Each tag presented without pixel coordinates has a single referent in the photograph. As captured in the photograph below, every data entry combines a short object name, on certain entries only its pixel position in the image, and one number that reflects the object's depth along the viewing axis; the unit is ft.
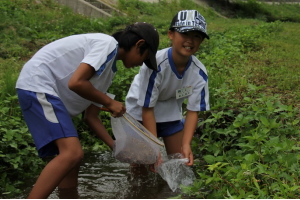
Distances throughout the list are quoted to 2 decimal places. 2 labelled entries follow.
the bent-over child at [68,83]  10.84
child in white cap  13.01
